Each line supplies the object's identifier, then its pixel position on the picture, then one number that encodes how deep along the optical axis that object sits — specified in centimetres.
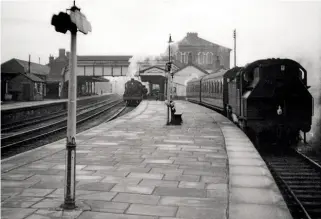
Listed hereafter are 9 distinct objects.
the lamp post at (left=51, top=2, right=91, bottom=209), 453
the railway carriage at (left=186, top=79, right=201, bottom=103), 3434
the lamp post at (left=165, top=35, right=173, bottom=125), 1552
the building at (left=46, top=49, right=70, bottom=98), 5041
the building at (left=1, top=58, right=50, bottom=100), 3869
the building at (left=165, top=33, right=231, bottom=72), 7469
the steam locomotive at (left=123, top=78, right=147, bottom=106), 3797
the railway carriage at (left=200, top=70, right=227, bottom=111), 2129
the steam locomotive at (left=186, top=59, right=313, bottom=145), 1130
